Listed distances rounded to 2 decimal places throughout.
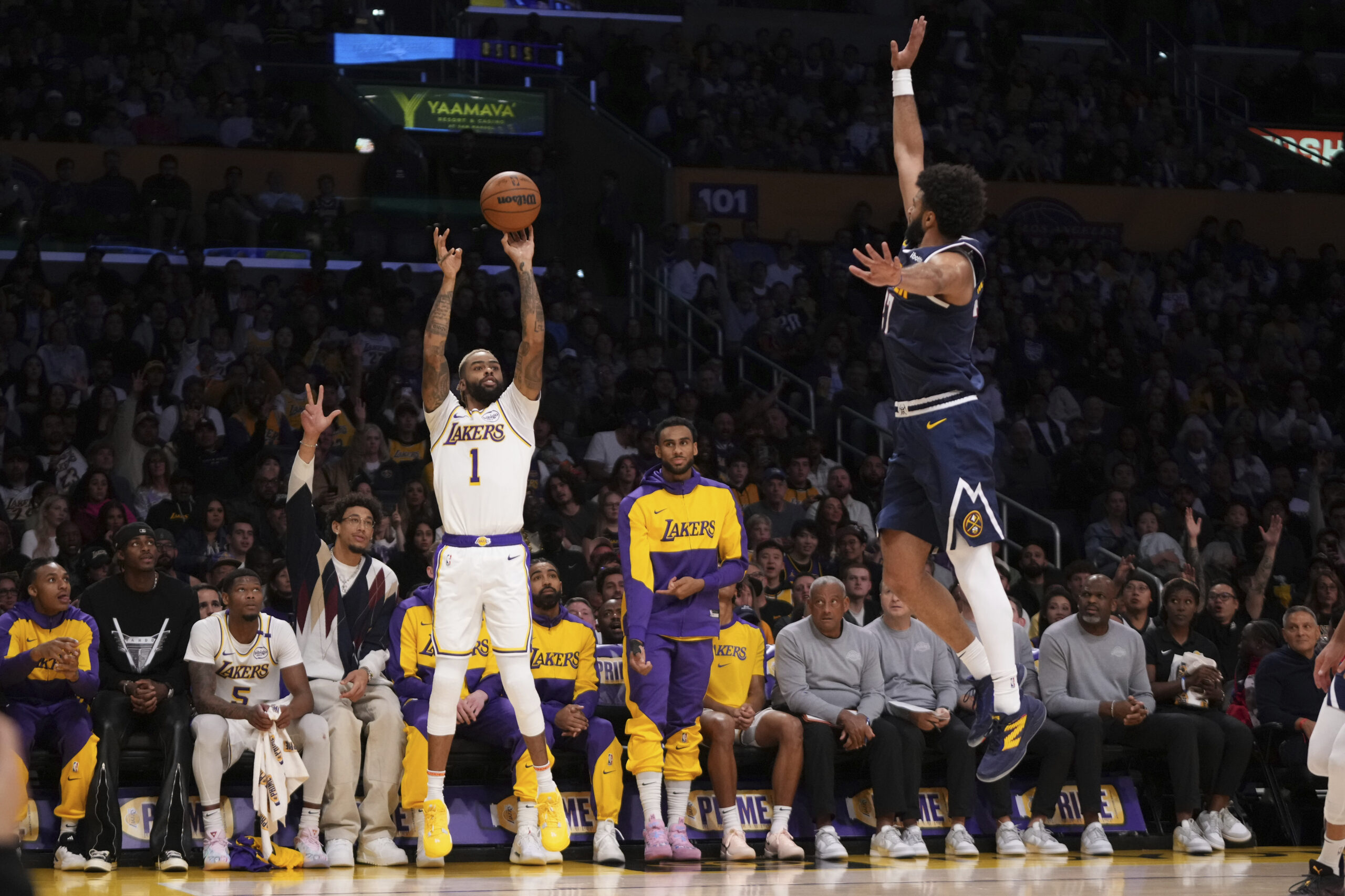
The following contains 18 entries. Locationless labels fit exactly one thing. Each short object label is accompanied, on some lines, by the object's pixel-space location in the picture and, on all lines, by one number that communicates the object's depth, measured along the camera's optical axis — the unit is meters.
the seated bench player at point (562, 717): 9.18
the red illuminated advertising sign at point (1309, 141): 22.31
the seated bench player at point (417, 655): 9.44
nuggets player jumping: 6.09
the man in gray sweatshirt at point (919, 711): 9.80
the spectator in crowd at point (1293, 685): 10.52
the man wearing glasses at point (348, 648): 9.12
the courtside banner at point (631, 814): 9.05
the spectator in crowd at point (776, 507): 13.22
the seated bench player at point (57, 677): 8.66
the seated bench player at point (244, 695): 8.86
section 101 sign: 19.06
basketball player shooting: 8.29
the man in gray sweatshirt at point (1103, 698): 10.20
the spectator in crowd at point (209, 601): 10.16
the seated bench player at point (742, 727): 9.47
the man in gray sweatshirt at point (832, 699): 9.72
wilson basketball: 8.45
